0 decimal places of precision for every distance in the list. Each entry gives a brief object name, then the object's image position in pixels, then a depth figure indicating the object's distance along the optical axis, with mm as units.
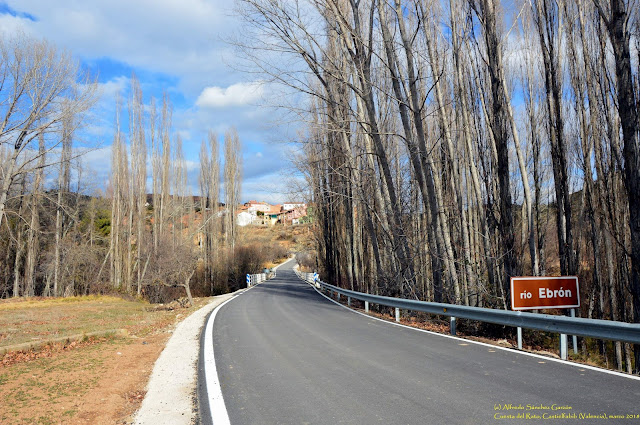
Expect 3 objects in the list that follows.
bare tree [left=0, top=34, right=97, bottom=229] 20891
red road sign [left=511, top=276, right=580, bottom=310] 8062
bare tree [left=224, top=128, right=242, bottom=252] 51594
